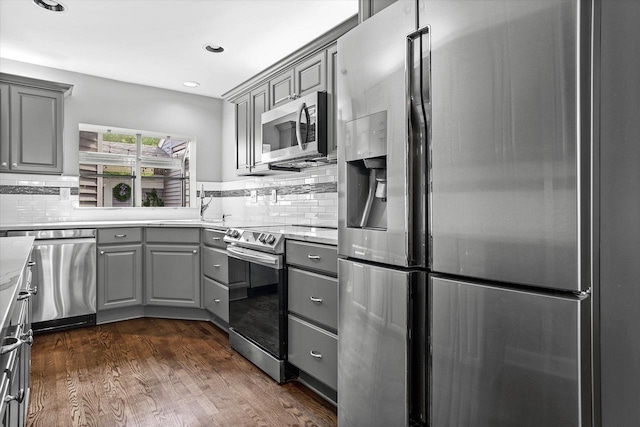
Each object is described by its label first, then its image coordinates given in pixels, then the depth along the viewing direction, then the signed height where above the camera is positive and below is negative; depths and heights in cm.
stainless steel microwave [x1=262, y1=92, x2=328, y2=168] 274 +62
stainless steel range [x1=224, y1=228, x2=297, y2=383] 241 -57
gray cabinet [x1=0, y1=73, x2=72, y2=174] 344 +82
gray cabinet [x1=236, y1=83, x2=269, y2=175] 351 +82
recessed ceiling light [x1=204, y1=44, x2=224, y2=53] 339 +145
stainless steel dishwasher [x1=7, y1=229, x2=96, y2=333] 327 -52
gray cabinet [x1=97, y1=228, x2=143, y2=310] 358 -47
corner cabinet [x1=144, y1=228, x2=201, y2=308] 372 -48
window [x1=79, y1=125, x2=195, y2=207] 430 +54
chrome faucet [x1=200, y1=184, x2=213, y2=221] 449 +13
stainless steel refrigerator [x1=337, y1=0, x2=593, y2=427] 102 +0
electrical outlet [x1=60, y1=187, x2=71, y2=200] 395 +23
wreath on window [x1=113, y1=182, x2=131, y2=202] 448 +27
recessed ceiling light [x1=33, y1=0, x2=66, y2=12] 266 +144
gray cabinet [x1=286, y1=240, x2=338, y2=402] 206 -54
